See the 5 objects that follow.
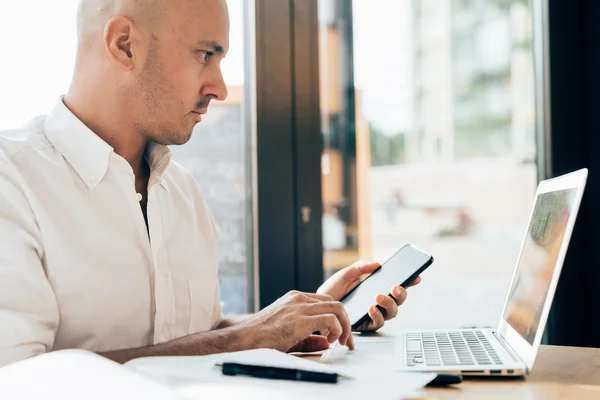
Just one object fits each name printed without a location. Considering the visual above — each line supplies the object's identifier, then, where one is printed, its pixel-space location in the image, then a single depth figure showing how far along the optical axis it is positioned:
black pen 0.76
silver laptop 0.86
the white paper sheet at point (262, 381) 0.70
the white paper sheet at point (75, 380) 0.57
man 1.01
